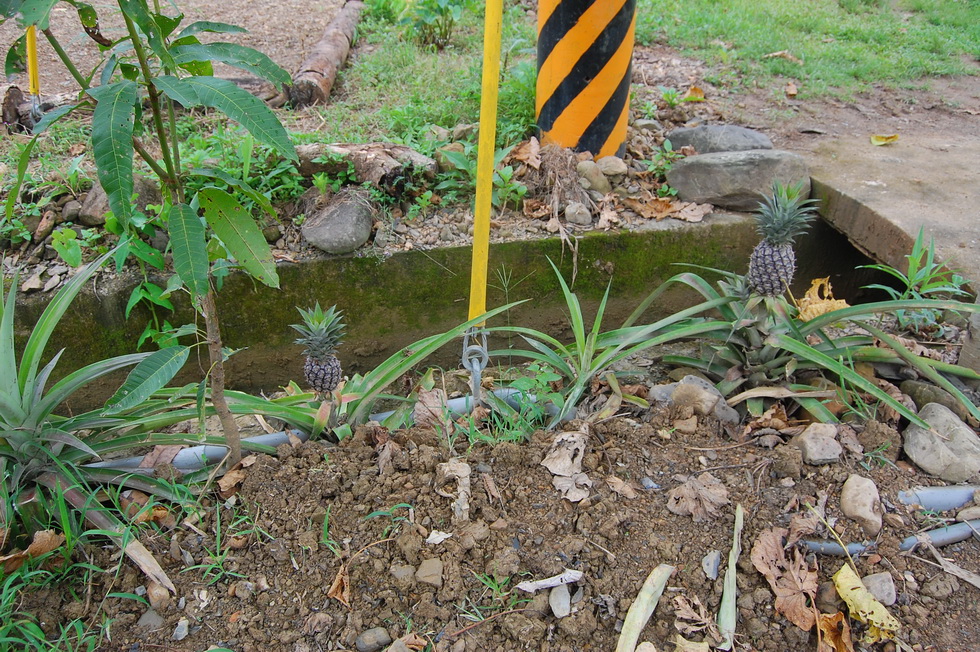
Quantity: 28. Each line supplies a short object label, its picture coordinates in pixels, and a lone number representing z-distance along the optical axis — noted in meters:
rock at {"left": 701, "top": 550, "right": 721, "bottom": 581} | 1.60
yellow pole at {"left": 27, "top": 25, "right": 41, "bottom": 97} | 2.90
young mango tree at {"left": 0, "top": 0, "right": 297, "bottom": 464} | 1.23
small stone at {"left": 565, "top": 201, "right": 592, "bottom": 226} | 2.91
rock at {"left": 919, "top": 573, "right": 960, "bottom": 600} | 1.57
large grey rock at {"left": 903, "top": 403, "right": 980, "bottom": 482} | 1.85
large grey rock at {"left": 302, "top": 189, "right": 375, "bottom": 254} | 2.70
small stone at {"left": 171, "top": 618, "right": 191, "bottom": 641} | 1.50
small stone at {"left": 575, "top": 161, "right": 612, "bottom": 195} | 3.04
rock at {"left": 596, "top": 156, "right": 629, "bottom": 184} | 3.09
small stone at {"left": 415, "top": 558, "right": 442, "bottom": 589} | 1.58
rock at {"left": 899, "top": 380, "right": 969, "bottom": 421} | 2.07
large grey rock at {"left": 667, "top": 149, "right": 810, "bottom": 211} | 2.92
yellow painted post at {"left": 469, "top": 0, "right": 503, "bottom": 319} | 1.81
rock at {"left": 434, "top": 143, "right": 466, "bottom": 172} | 3.04
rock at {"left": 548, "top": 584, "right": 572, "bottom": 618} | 1.53
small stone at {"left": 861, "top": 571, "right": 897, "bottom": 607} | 1.54
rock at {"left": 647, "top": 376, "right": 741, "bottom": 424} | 2.10
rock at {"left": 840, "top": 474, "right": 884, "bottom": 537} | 1.69
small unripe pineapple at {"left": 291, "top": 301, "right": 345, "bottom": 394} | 1.97
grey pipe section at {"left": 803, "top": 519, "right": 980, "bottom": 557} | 1.65
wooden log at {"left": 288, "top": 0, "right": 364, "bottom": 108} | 3.68
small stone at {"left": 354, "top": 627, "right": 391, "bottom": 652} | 1.47
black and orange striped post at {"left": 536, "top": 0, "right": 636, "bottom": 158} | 2.91
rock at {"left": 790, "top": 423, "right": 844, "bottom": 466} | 1.86
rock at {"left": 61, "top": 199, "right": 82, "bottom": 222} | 2.69
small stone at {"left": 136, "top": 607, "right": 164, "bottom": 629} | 1.52
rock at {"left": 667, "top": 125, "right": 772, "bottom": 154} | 3.26
